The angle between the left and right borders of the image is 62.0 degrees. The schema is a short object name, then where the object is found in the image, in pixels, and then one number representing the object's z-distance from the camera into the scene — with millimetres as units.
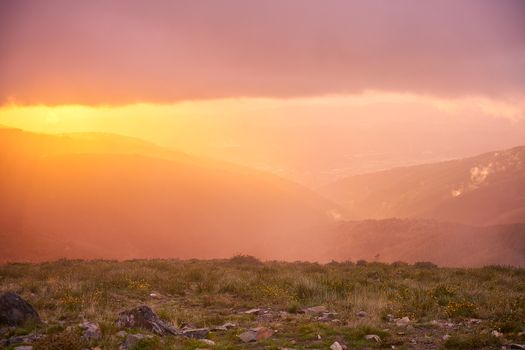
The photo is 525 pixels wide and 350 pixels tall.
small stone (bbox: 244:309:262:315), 13409
